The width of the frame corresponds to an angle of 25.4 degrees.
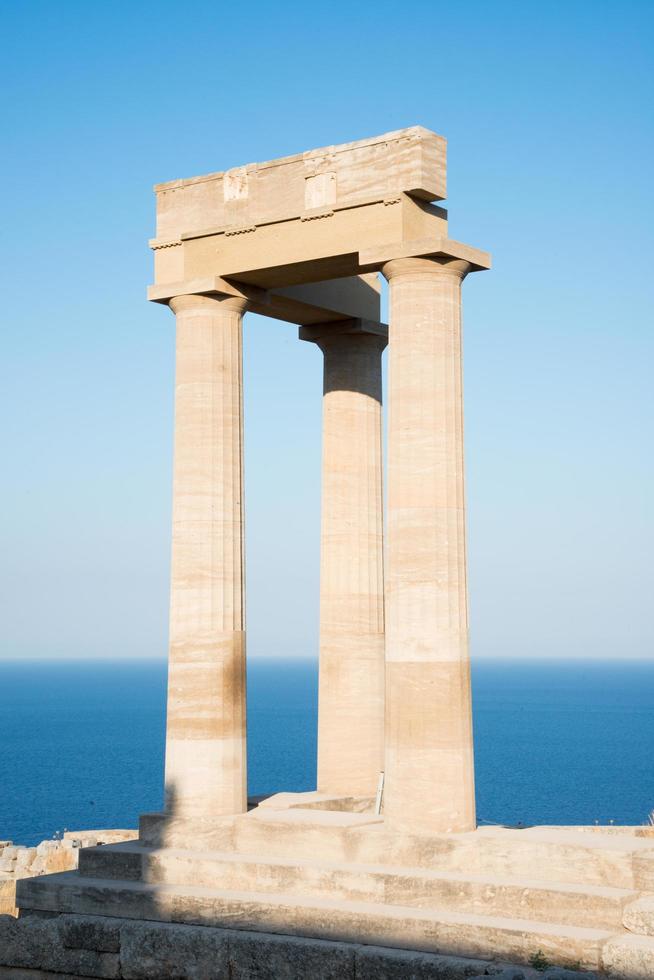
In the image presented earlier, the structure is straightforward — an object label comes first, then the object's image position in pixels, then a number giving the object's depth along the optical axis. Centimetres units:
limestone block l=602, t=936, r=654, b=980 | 2114
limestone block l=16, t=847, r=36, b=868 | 4196
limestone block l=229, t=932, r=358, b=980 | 2362
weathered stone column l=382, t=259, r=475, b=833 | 2689
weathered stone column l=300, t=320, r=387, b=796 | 3347
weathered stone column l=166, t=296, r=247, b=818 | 3016
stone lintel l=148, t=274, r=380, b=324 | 3136
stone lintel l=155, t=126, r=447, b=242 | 2842
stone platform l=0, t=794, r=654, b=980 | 2283
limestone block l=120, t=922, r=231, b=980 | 2504
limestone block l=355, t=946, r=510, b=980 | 2225
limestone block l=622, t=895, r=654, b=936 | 2238
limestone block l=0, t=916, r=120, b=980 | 2664
